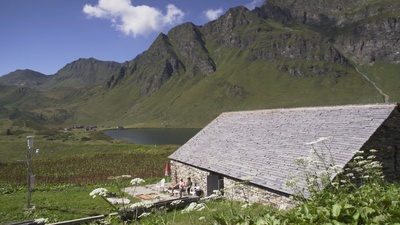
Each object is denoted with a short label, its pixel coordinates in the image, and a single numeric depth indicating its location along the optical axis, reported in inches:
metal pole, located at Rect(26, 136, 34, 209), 774.4
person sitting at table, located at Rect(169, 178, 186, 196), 915.2
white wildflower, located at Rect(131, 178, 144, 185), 263.6
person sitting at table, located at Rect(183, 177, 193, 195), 920.3
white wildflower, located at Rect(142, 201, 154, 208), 276.0
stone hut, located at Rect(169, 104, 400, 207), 628.7
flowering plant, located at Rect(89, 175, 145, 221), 235.2
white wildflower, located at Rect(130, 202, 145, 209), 264.8
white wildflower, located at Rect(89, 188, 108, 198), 235.4
